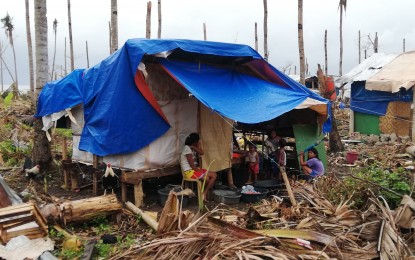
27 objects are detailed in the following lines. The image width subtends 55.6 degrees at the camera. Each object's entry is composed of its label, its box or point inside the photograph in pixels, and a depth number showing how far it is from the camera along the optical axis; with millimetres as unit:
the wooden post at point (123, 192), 6668
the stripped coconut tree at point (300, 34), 12000
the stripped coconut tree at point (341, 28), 26216
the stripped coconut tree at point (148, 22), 14561
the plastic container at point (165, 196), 6531
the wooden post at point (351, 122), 15609
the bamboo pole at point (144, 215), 5334
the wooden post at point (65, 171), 7832
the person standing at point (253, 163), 8203
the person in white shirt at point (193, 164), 6617
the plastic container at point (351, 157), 10271
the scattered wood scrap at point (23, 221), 4695
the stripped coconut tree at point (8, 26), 31266
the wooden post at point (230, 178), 7854
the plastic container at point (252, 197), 6770
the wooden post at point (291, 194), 5240
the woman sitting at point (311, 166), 7832
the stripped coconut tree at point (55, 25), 33788
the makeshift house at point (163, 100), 6383
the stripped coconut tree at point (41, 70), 8180
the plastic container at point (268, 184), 7444
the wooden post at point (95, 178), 7184
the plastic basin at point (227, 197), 6703
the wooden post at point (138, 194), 6439
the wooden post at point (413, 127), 12979
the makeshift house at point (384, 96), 13328
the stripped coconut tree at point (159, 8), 17348
